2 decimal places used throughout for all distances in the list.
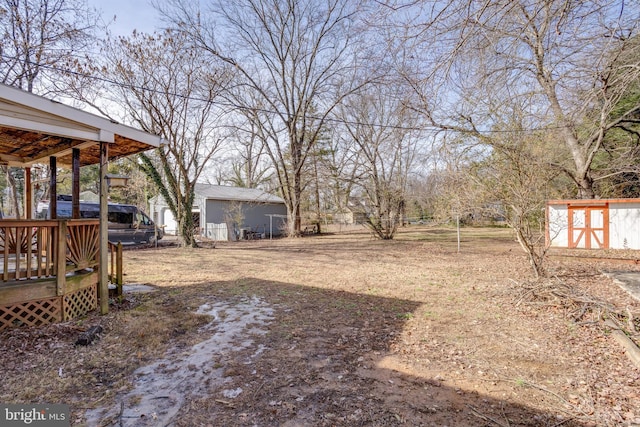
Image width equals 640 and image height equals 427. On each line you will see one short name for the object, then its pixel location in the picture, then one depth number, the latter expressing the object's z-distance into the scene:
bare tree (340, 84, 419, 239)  17.20
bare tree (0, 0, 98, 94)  10.41
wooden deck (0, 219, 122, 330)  4.21
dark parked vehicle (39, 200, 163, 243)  14.12
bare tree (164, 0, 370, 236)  17.31
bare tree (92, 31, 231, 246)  12.62
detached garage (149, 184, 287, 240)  20.27
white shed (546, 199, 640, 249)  11.74
